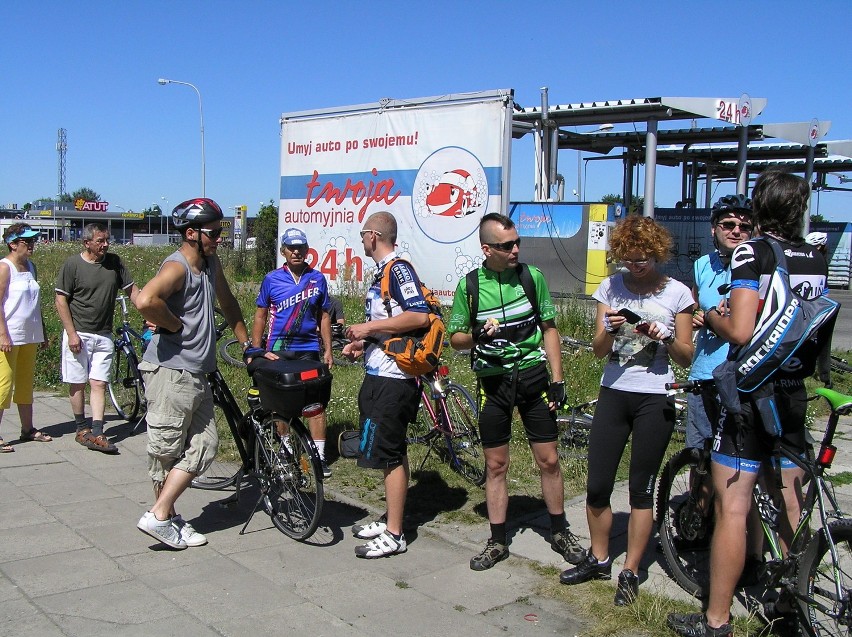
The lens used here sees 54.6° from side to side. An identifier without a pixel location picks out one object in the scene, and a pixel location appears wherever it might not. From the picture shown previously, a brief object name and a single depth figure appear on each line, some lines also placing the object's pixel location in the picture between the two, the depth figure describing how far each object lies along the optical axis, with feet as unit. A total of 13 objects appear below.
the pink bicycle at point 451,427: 20.80
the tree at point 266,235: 71.18
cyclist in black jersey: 11.47
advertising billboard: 37.74
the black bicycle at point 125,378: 26.81
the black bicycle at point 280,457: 16.60
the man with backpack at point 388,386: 15.69
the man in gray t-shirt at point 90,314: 24.29
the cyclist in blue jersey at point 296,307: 21.22
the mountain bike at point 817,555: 10.91
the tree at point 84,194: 532.11
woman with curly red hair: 13.53
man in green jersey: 15.29
